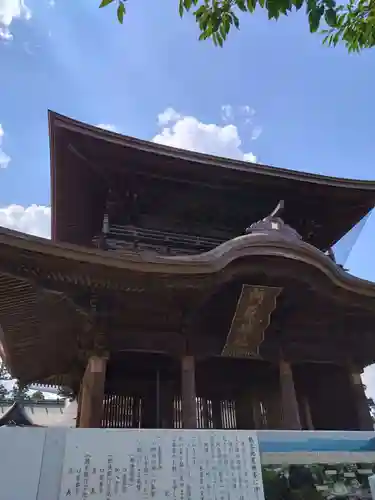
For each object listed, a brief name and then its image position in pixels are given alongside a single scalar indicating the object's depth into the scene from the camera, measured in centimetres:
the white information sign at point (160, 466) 375
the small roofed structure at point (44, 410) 1484
